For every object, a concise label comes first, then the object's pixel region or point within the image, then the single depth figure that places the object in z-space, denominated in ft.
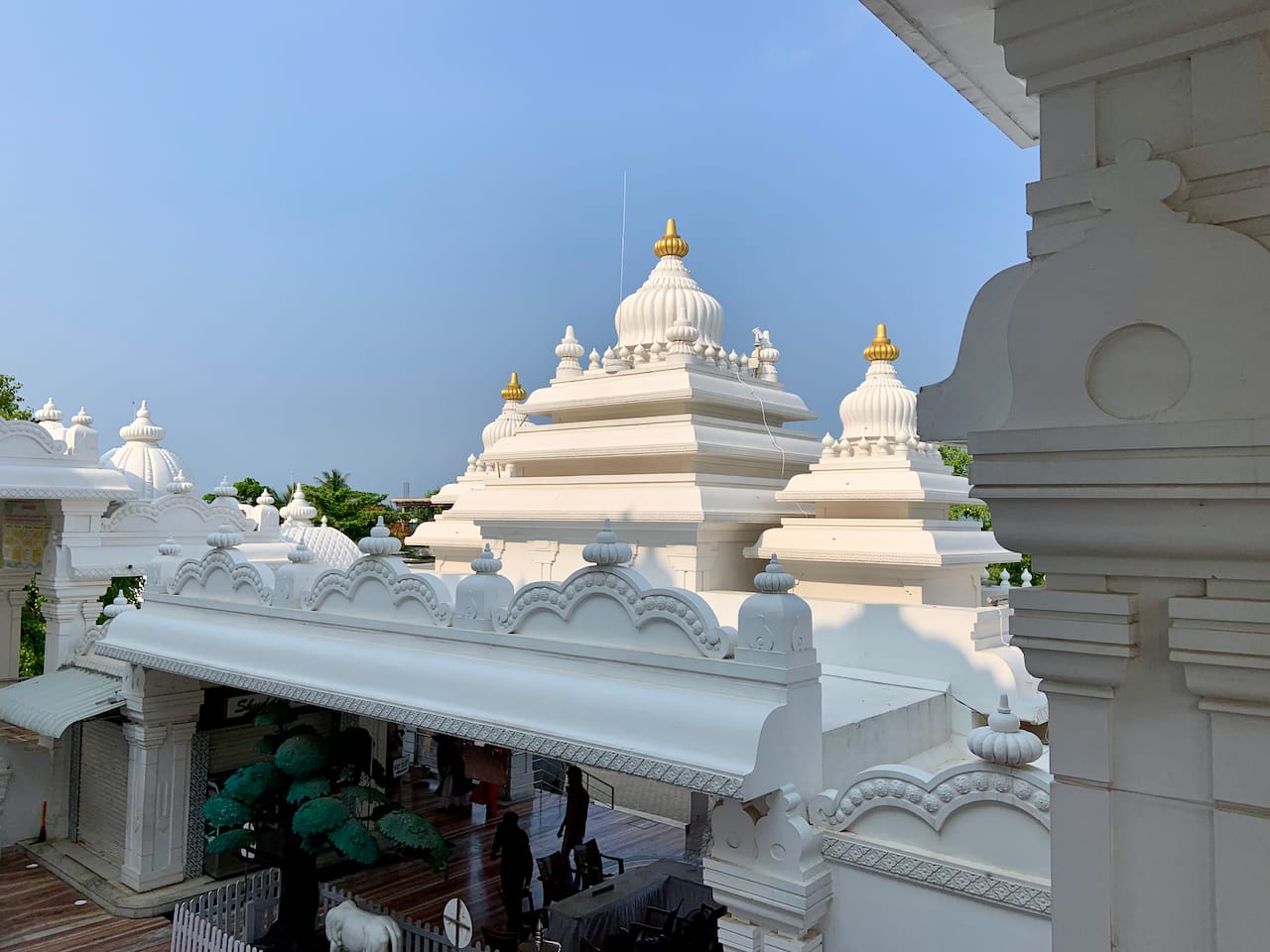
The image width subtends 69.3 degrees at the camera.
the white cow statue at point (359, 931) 25.35
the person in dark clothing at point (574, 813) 37.37
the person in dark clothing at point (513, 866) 30.91
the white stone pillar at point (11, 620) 45.91
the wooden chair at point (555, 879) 32.27
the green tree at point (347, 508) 133.28
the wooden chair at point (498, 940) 27.32
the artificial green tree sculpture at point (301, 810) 27.35
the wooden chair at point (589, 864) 33.40
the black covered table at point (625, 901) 27.30
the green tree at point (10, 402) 78.79
